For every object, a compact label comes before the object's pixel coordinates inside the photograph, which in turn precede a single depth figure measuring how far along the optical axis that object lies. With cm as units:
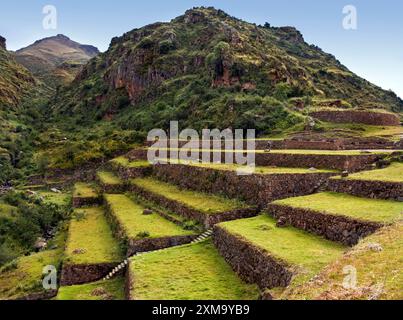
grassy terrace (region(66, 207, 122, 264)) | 2280
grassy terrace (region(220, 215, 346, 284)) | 1350
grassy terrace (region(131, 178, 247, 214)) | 2375
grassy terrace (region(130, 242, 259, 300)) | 1506
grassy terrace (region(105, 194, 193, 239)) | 2295
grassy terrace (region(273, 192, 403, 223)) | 1559
